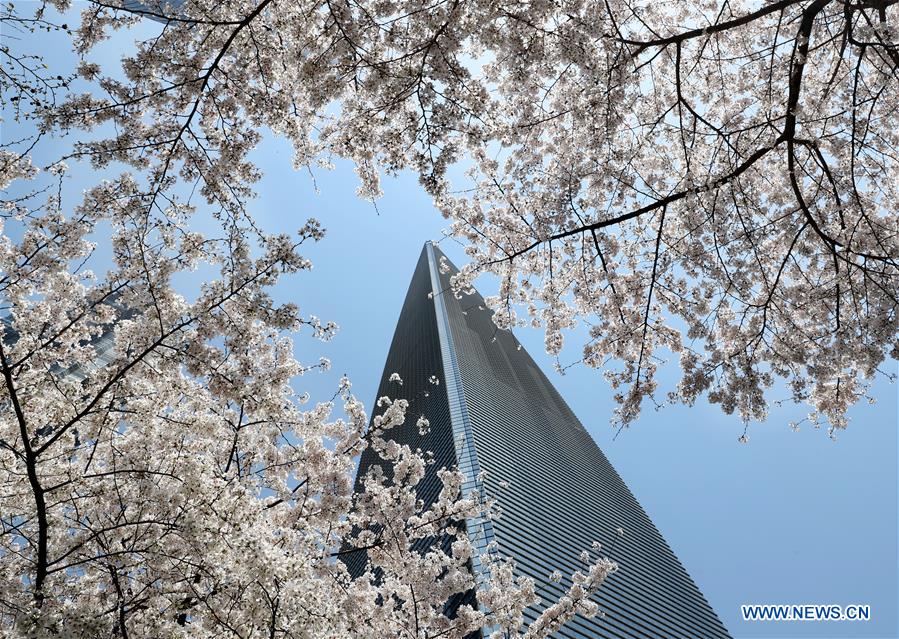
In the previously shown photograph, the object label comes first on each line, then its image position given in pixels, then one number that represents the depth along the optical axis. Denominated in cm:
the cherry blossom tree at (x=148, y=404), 473
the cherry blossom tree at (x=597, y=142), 520
